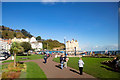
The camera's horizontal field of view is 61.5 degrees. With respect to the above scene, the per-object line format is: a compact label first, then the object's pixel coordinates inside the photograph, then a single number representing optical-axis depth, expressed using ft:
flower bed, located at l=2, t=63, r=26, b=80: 22.47
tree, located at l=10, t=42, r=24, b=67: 39.27
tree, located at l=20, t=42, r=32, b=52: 107.24
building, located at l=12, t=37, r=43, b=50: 280.74
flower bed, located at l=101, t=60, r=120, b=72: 35.04
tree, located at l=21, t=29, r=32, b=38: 549.38
